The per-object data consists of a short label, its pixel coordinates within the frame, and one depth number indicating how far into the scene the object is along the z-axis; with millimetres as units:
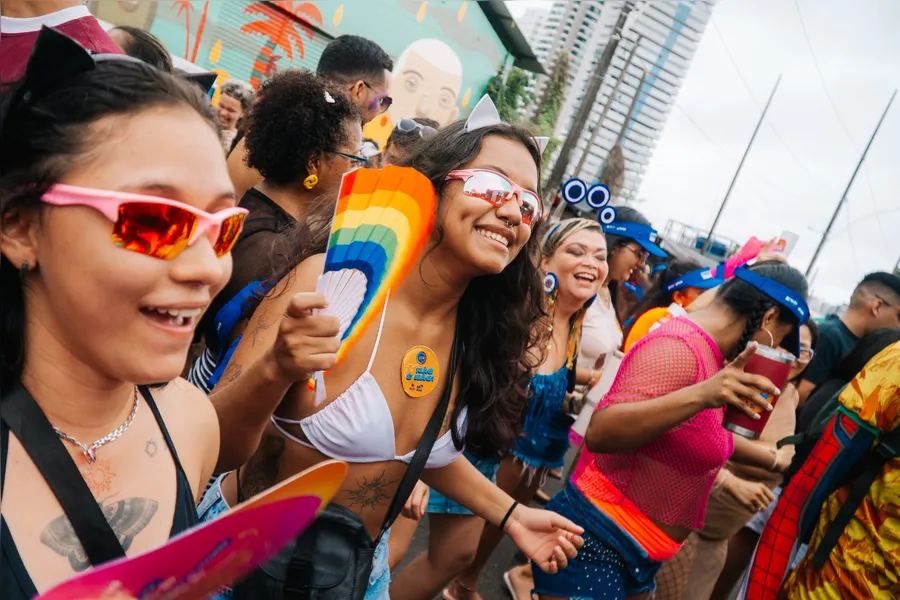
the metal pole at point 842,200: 23703
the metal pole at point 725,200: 30597
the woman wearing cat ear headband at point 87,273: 884
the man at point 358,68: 3742
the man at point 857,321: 4738
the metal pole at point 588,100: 12805
